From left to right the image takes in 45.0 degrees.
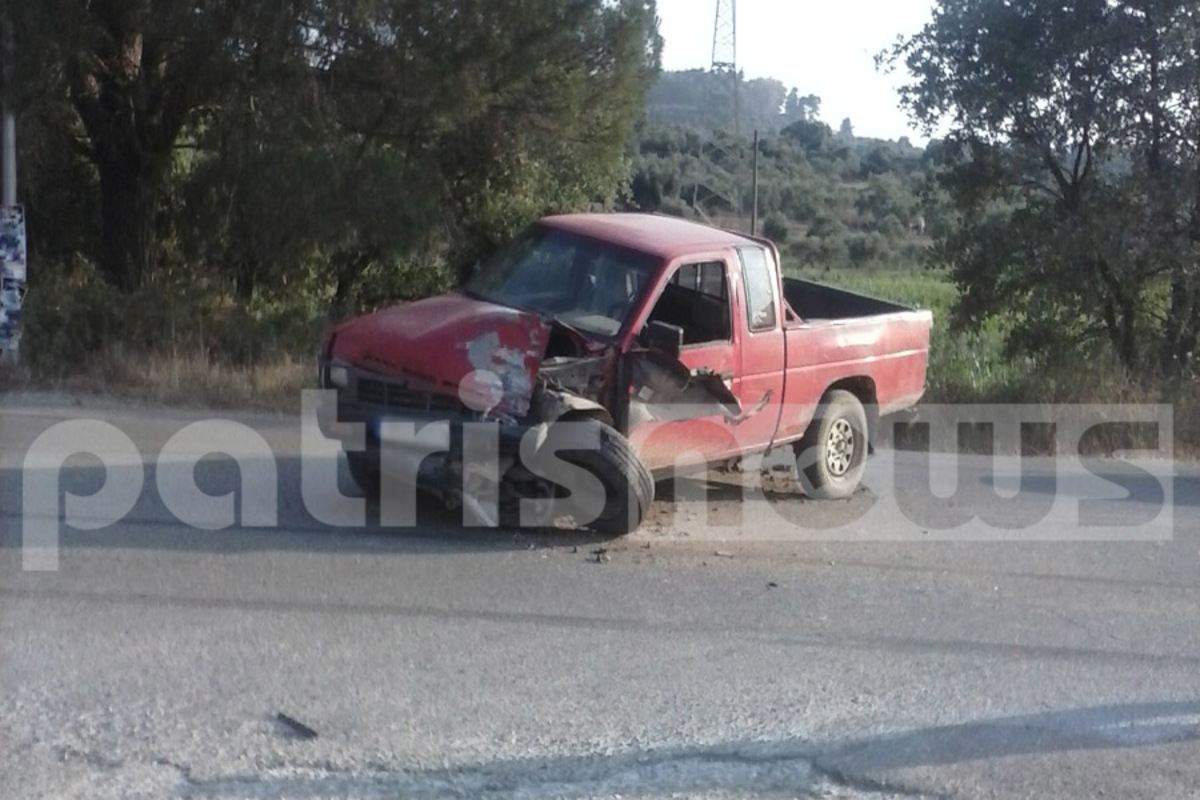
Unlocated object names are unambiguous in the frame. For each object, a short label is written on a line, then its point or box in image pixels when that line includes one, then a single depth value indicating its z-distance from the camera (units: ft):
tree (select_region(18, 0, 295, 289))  48.75
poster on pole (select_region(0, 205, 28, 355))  46.50
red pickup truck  27.25
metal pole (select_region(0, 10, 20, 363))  46.37
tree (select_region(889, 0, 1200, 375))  54.34
